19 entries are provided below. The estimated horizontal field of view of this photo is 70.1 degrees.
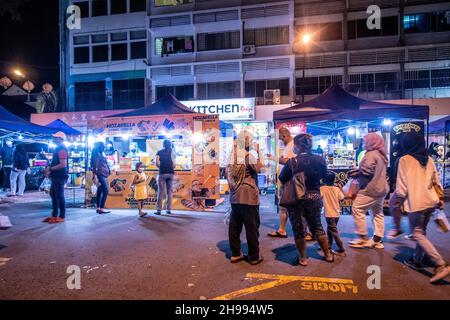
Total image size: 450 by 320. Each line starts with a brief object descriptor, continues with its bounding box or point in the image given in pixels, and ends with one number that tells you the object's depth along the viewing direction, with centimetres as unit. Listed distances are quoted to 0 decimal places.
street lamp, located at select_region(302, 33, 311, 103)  1997
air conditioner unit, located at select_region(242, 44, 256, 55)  2051
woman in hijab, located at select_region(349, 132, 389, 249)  522
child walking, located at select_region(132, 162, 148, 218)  866
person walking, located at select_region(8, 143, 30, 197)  1276
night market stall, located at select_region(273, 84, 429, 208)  824
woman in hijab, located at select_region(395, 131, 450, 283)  413
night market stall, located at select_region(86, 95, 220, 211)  936
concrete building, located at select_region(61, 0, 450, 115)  1914
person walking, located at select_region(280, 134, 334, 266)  456
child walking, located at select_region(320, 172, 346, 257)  509
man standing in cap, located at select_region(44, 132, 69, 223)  758
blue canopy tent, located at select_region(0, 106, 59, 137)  1034
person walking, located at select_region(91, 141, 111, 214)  886
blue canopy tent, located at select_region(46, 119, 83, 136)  1346
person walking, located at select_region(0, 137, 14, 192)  1428
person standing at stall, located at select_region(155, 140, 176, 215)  869
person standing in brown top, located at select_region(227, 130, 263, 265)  462
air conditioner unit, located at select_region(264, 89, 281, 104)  1950
